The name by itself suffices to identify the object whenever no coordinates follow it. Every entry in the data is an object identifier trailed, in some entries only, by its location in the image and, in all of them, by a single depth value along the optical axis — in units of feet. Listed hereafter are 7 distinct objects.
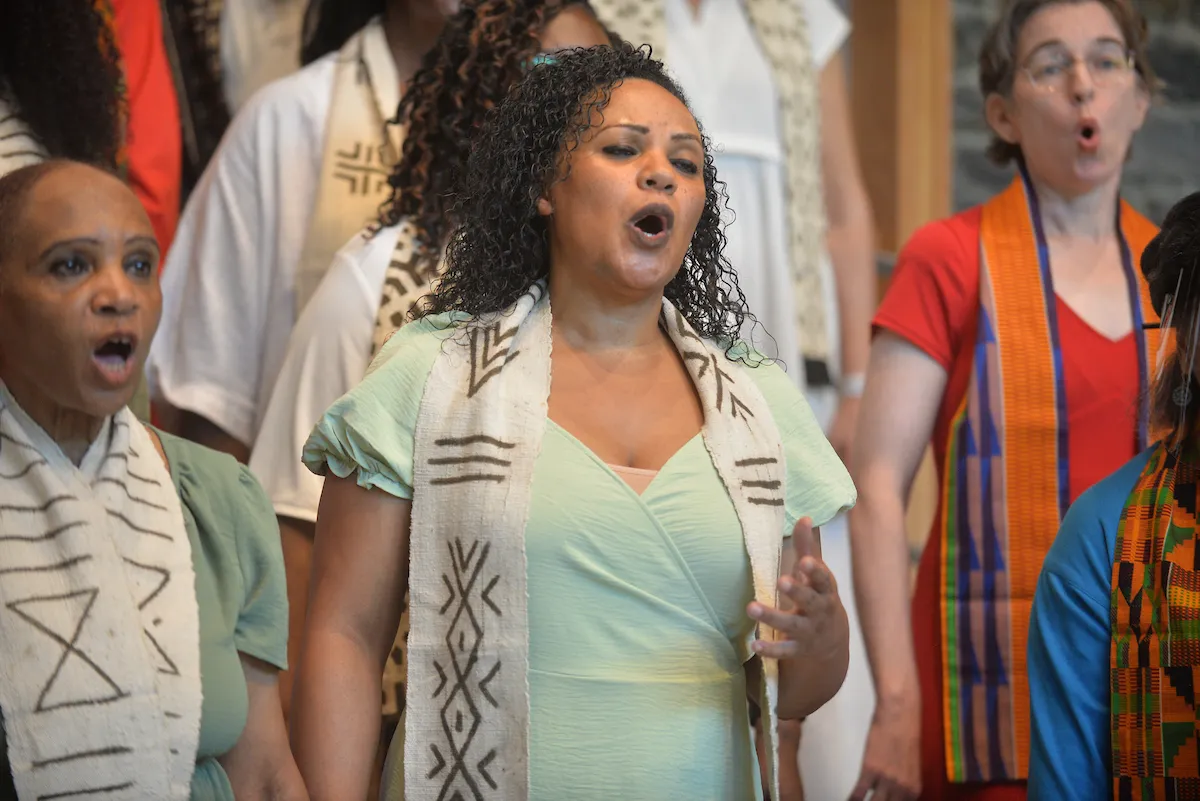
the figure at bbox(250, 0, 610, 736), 17.20
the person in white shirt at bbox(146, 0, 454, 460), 18.97
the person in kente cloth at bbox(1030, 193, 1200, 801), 13.98
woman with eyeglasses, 17.94
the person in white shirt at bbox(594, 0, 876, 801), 22.21
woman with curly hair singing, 12.76
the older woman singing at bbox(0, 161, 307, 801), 13.28
